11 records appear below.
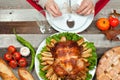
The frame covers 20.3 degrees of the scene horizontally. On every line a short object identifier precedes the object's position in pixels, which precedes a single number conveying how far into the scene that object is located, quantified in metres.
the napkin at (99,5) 1.50
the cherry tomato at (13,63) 1.40
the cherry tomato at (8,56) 1.41
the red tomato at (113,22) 1.45
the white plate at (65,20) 1.43
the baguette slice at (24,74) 1.35
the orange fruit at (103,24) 1.44
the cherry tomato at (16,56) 1.41
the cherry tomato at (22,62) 1.40
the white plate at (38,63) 1.36
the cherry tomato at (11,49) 1.42
